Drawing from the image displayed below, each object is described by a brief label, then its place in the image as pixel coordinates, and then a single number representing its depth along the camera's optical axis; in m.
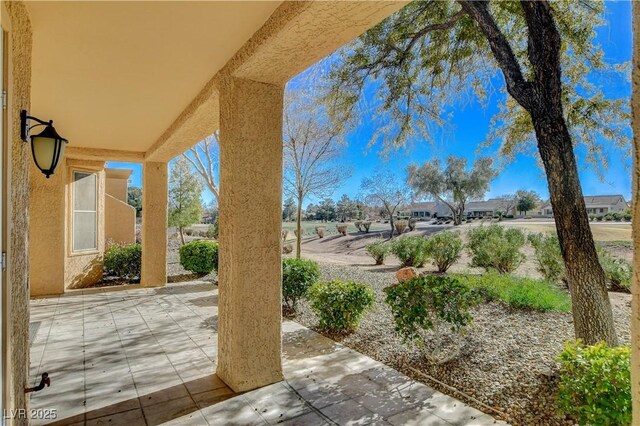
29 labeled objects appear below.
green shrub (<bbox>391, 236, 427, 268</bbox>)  10.66
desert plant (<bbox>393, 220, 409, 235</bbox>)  19.09
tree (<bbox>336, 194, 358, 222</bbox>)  23.75
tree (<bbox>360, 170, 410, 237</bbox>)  19.14
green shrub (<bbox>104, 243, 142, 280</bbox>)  8.40
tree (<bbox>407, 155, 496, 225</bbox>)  21.95
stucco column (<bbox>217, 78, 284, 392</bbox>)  2.97
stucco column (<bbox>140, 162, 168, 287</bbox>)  7.63
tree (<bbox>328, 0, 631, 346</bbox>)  3.45
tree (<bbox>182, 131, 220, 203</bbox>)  10.79
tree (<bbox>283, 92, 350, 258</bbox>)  10.13
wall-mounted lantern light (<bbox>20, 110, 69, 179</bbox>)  3.11
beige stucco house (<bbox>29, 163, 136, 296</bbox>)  6.74
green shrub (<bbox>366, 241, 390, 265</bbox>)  12.20
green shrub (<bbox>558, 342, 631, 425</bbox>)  1.99
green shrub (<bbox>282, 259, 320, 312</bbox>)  5.50
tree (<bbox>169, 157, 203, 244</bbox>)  15.18
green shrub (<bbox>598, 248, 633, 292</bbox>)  6.64
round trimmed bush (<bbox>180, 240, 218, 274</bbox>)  8.97
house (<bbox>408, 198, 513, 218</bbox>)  19.62
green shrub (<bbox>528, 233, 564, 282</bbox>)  7.61
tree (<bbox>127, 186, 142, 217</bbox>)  22.91
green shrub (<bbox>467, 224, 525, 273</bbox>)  9.11
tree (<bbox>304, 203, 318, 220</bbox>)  21.54
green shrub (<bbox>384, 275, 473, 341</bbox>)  3.43
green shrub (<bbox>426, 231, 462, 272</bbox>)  10.02
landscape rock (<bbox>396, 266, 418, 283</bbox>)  7.15
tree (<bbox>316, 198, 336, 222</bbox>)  23.34
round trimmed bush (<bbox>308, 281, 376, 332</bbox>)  4.43
